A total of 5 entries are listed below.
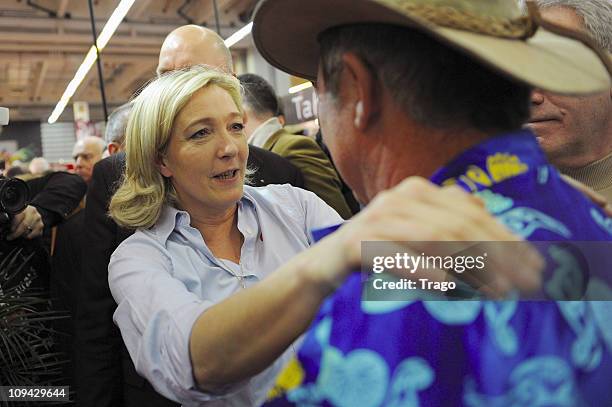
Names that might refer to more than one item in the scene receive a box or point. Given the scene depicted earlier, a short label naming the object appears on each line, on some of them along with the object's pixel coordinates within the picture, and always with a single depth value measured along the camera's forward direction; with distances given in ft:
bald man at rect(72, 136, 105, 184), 7.49
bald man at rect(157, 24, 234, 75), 5.50
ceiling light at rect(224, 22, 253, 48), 12.36
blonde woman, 1.58
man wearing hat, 1.69
